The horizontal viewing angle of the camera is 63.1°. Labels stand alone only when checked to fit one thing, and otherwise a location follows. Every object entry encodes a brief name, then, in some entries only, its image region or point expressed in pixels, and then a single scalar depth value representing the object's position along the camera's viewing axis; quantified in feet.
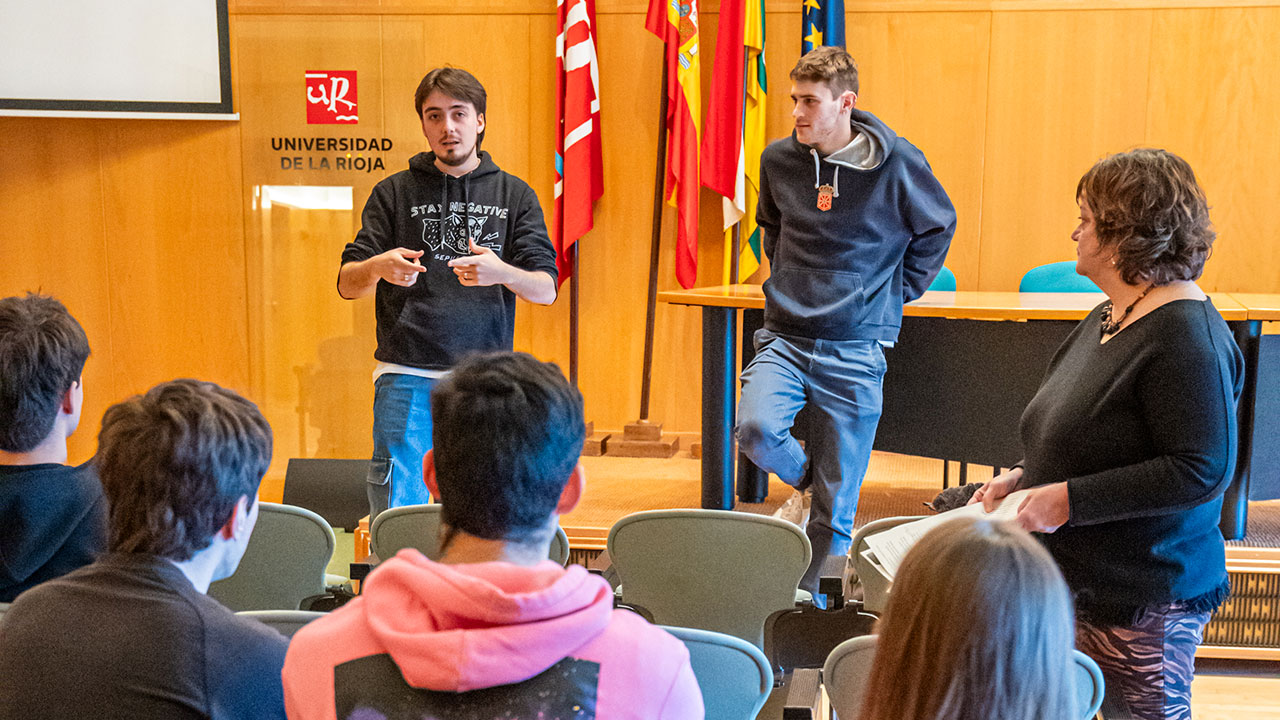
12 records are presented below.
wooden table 11.16
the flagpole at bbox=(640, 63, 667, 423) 17.15
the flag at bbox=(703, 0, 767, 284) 16.55
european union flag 16.29
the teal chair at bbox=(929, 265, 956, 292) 14.47
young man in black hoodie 9.82
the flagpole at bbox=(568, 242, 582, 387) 17.53
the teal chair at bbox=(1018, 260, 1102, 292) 13.44
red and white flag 16.66
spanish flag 16.53
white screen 17.16
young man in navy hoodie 9.91
